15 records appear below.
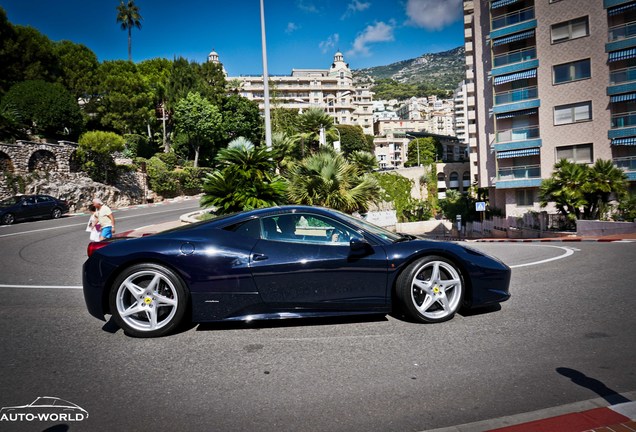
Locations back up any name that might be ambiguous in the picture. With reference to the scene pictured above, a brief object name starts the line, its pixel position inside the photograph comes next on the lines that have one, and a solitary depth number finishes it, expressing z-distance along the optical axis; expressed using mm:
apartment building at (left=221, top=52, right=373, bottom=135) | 119925
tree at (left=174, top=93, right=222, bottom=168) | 48438
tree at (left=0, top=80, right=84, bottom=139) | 32656
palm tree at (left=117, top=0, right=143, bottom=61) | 81562
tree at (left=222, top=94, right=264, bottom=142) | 56469
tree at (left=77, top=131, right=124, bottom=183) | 32906
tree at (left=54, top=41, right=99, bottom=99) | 44125
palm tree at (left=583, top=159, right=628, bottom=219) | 24141
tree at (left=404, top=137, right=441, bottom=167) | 102562
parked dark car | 22359
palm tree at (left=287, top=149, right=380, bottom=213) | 15367
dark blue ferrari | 4094
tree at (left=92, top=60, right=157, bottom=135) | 43531
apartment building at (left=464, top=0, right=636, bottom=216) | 31266
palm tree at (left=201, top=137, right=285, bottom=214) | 10859
